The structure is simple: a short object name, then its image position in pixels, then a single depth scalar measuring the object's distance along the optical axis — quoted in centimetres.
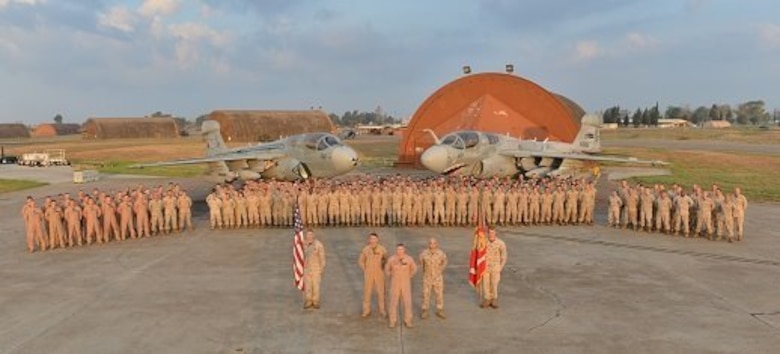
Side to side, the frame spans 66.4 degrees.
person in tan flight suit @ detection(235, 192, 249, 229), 1667
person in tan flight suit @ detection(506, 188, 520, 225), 1653
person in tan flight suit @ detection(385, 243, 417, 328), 868
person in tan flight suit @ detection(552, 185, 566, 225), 1691
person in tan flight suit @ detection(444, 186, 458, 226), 1667
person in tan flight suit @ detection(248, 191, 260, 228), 1658
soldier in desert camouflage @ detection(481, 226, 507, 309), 948
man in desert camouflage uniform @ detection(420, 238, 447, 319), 905
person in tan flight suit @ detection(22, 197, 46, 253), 1399
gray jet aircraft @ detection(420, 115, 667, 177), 1956
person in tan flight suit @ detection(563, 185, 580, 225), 1692
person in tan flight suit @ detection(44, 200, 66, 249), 1426
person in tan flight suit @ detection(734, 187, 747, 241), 1462
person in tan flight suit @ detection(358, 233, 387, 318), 905
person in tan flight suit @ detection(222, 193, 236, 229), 1673
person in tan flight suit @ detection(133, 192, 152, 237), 1555
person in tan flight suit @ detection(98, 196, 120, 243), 1496
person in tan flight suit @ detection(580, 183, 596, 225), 1697
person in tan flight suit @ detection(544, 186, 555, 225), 1681
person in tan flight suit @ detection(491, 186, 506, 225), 1644
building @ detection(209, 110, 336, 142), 7012
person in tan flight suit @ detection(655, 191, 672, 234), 1561
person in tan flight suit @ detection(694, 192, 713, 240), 1484
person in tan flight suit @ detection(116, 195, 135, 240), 1527
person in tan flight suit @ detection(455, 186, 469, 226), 1656
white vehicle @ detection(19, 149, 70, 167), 4241
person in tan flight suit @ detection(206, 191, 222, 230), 1656
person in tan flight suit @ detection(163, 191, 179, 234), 1616
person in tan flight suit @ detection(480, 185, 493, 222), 1641
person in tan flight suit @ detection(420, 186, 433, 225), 1658
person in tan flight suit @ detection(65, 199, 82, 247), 1438
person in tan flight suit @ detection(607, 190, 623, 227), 1663
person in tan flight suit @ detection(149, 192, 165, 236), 1595
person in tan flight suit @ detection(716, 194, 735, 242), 1462
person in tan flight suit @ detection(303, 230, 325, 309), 933
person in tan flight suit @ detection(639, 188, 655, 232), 1595
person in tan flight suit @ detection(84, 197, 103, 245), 1459
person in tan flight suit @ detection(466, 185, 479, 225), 1655
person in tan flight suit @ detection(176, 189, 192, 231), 1642
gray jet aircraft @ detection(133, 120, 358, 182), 2017
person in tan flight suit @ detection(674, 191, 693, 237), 1520
